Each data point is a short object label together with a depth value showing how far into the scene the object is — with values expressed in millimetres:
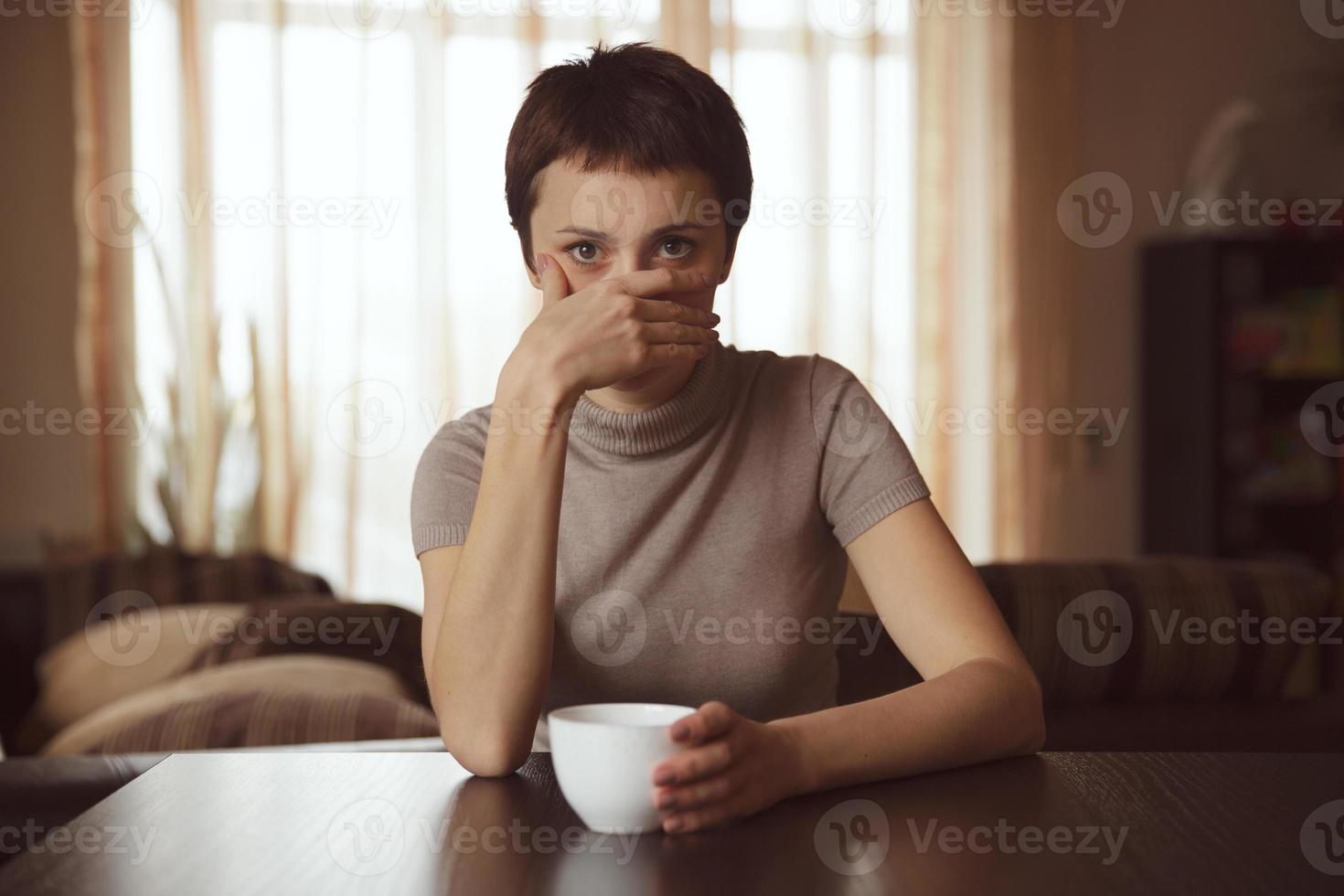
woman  1047
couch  1490
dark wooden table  687
